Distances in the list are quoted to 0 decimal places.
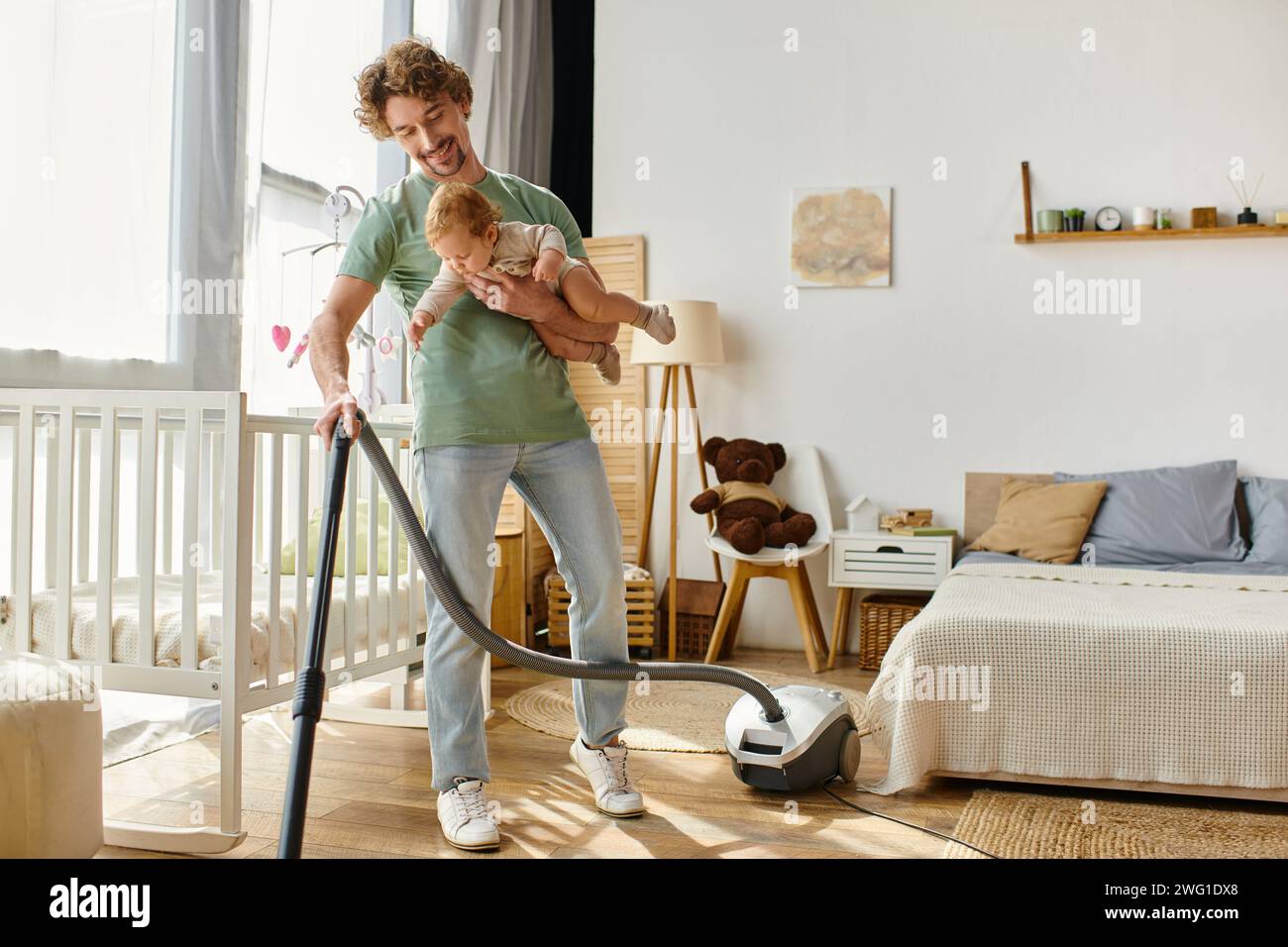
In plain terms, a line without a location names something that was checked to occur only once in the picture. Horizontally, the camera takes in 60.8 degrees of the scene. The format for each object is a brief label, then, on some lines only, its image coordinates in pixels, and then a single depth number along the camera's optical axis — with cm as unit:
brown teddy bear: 370
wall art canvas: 399
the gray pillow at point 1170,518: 339
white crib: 195
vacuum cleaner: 135
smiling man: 185
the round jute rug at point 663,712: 273
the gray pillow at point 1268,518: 331
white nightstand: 366
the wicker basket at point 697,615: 398
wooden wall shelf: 356
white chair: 369
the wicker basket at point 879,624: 367
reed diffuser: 358
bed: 219
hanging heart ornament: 289
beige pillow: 344
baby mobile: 291
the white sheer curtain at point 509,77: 409
